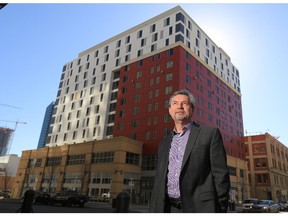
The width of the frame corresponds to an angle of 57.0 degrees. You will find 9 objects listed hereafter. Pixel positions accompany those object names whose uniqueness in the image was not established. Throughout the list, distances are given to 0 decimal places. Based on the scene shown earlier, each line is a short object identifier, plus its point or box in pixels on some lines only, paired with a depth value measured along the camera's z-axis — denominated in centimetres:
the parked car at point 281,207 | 3795
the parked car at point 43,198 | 2786
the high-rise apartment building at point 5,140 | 18745
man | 290
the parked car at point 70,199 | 2614
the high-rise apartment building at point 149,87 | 4451
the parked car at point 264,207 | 2759
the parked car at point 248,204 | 2882
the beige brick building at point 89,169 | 3950
